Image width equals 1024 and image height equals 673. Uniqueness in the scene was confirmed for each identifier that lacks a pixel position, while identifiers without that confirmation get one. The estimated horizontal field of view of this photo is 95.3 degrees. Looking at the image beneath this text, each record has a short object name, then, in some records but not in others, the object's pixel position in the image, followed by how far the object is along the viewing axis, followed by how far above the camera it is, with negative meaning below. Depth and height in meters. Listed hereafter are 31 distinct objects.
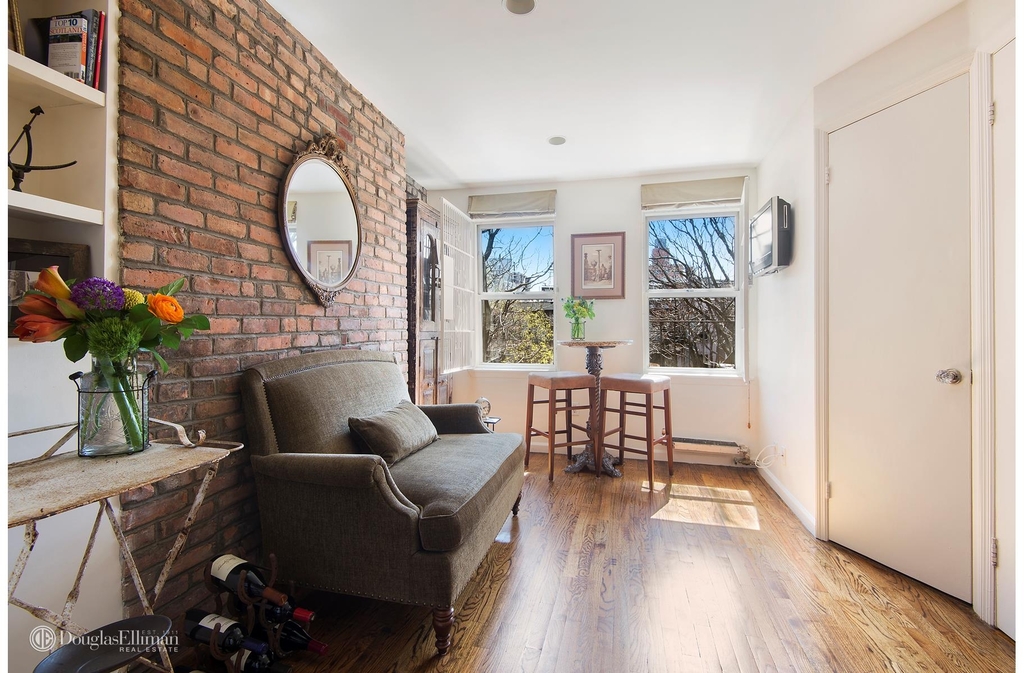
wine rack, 1.50 -0.91
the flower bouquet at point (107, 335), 1.10 +0.00
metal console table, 0.93 -0.33
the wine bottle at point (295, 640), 1.59 -1.04
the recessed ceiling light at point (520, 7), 1.98 +1.41
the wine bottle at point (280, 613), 1.54 -0.93
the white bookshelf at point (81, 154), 1.36 +0.54
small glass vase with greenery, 4.09 +0.21
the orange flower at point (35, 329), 1.07 +0.02
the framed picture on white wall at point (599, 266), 4.23 +0.64
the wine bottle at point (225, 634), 1.44 -0.93
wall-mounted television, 2.92 +0.65
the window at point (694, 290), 4.14 +0.41
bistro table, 3.62 -0.67
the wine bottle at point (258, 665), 1.48 -1.05
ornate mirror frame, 2.11 +0.64
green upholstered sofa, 1.64 -0.62
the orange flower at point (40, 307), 1.09 +0.07
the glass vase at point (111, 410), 1.21 -0.20
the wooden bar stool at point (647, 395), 3.43 -0.46
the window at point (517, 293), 4.52 +0.42
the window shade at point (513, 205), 4.32 +1.23
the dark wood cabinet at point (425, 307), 3.43 +0.22
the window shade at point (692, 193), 3.94 +1.22
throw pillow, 2.05 -0.44
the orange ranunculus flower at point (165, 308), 1.20 +0.07
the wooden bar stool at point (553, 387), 3.56 -0.40
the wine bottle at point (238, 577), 1.52 -0.81
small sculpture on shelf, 1.25 +0.46
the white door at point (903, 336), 1.97 +0.00
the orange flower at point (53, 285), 1.09 +0.12
